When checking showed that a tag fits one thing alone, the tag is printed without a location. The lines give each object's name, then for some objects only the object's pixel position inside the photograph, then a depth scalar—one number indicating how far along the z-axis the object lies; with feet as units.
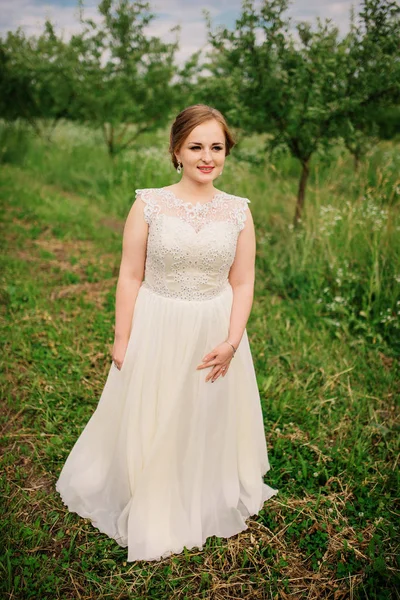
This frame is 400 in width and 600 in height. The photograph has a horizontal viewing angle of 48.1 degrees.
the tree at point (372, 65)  16.22
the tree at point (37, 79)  34.81
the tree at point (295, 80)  16.89
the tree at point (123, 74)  32.42
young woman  7.29
